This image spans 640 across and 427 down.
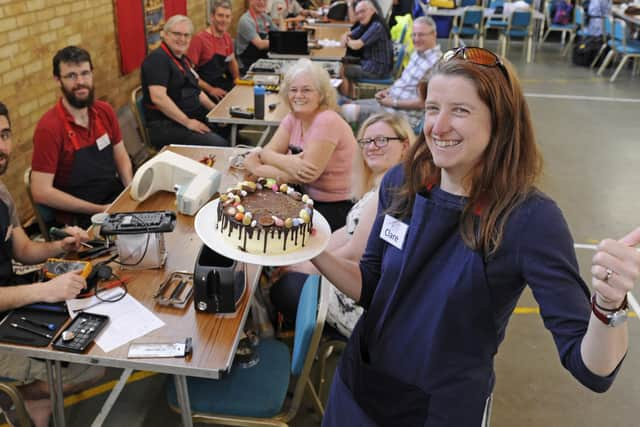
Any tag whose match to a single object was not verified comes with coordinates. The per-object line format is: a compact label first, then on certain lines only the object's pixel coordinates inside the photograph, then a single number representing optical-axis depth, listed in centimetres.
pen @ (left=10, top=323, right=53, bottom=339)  198
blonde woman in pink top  333
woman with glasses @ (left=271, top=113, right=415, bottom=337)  265
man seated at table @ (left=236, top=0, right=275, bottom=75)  702
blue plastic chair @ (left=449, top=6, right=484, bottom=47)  1075
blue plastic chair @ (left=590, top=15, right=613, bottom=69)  969
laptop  643
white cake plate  173
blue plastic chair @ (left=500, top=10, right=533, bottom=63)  1069
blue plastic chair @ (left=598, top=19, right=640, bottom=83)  930
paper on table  199
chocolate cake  191
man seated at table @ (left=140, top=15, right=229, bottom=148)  470
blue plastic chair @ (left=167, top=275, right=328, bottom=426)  205
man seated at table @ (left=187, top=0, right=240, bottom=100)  588
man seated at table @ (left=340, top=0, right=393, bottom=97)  664
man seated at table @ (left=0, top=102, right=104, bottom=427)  211
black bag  1045
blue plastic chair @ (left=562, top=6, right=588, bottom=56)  1081
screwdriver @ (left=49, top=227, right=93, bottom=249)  248
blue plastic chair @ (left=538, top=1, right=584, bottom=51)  1141
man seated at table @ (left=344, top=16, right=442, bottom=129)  530
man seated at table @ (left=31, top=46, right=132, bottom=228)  320
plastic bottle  434
